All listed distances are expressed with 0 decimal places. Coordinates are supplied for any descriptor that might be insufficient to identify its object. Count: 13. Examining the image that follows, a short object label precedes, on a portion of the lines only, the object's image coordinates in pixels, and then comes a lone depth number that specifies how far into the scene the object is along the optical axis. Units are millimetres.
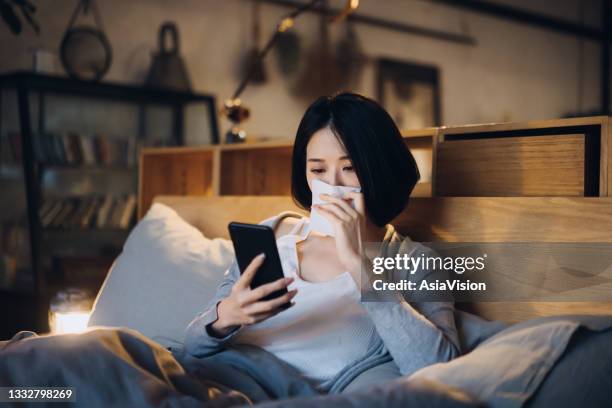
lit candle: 2016
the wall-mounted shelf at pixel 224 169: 2237
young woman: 1255
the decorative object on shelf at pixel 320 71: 4707
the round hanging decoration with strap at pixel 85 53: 3537
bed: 1004
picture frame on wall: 5004
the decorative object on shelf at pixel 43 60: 3428
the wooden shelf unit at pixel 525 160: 1478
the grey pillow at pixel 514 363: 1010
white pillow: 1805
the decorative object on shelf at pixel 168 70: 3902
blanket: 933
